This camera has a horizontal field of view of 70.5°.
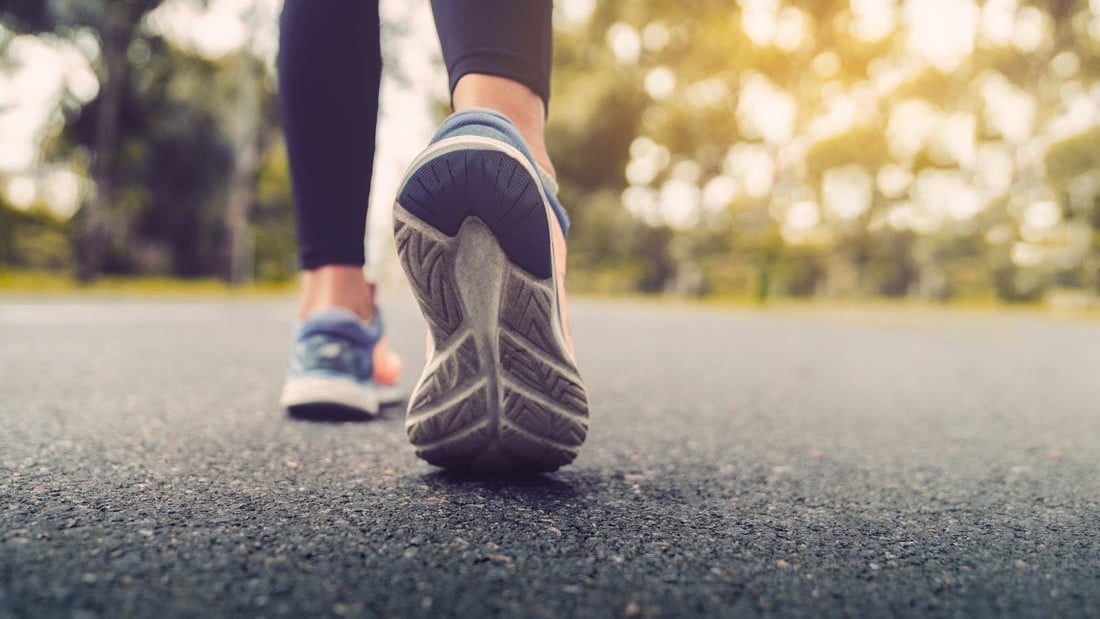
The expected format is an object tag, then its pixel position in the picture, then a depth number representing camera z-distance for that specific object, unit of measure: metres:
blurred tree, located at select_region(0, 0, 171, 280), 9.31
